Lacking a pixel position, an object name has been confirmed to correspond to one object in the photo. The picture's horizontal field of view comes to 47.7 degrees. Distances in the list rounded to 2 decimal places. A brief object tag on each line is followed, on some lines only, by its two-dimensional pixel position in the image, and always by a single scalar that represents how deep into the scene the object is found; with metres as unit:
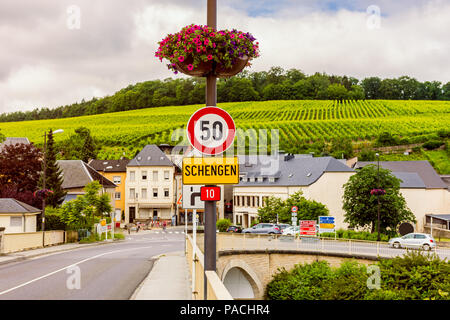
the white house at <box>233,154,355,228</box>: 63.09
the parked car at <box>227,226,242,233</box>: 50.56
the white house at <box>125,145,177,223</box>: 78.81
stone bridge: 30.44
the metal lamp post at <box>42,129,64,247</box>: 34.33
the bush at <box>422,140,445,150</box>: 95.22
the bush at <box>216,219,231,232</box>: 54.41
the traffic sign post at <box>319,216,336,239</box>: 37.88
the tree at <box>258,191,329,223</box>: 52.81
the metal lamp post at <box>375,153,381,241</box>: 48.11
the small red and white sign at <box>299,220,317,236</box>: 37.66
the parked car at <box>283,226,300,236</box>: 43.09
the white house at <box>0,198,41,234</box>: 33.84
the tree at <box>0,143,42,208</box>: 46.06
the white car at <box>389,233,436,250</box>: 37.62
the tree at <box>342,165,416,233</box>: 49.41
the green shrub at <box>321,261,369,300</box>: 23.44
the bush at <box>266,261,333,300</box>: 30.16
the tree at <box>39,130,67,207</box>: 45.09
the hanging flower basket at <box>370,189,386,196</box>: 41.67
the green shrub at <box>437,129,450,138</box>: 99.25
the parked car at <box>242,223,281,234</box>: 43.91
